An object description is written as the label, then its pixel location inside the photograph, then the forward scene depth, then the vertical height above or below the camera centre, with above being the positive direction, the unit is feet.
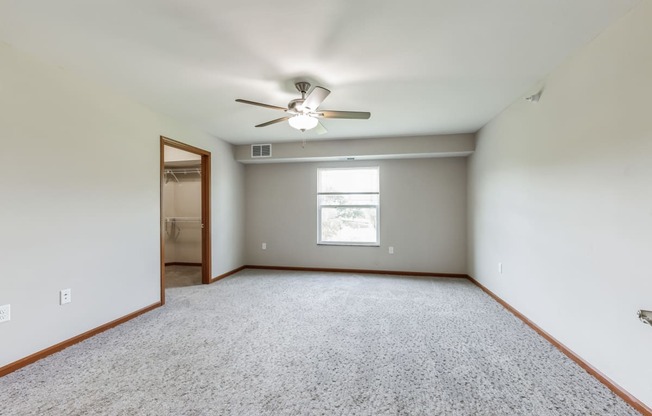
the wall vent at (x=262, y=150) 15.92 +3.41
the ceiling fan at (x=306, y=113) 8.12 +3.00
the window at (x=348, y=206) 16.46 +0.15
